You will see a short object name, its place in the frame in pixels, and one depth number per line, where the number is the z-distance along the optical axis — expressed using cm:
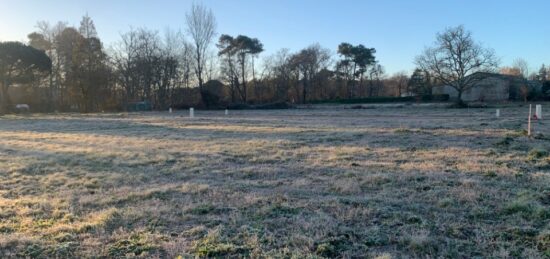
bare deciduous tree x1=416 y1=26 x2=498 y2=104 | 3678
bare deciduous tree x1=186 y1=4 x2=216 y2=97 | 4795
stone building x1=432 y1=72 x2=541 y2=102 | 4666
